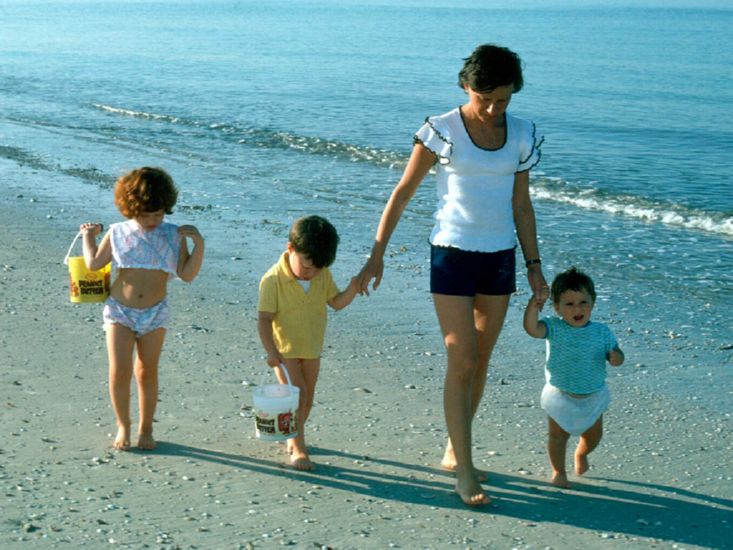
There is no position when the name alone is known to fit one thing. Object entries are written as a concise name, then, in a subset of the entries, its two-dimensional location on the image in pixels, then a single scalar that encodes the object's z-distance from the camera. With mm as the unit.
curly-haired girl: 5078
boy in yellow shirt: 4918
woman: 4641
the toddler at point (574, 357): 4879
